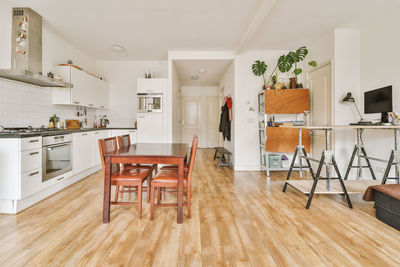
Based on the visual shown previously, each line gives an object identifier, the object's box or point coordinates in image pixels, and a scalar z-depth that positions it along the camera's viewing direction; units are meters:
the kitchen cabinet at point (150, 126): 4.46
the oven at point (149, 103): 4.44
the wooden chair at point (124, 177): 1.98
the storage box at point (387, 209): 1.88
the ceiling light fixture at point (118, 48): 4.09
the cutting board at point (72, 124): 3.91
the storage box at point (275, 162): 4.01
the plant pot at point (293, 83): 3.89
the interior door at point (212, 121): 7.88
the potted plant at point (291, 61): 3.78
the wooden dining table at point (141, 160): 1.90
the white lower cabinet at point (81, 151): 3.29
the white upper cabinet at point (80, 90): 3.58
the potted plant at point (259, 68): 4.08
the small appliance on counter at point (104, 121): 4.91
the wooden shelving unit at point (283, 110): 3.78
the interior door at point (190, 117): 7.84
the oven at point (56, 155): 2.61
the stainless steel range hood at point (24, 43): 2.79
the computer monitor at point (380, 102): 2.63
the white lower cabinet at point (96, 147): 3.90
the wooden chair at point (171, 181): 2.01
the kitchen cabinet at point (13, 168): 2.18
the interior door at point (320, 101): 3.58
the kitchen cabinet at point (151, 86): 4.46
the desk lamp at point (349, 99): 3.15
